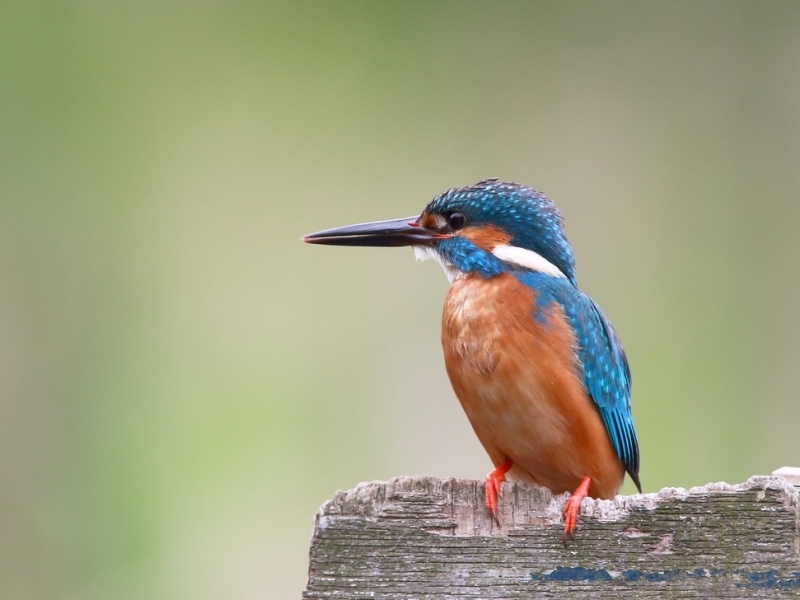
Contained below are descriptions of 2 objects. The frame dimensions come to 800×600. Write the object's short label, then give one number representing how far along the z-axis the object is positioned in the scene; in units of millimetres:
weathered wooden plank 4183
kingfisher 4278
